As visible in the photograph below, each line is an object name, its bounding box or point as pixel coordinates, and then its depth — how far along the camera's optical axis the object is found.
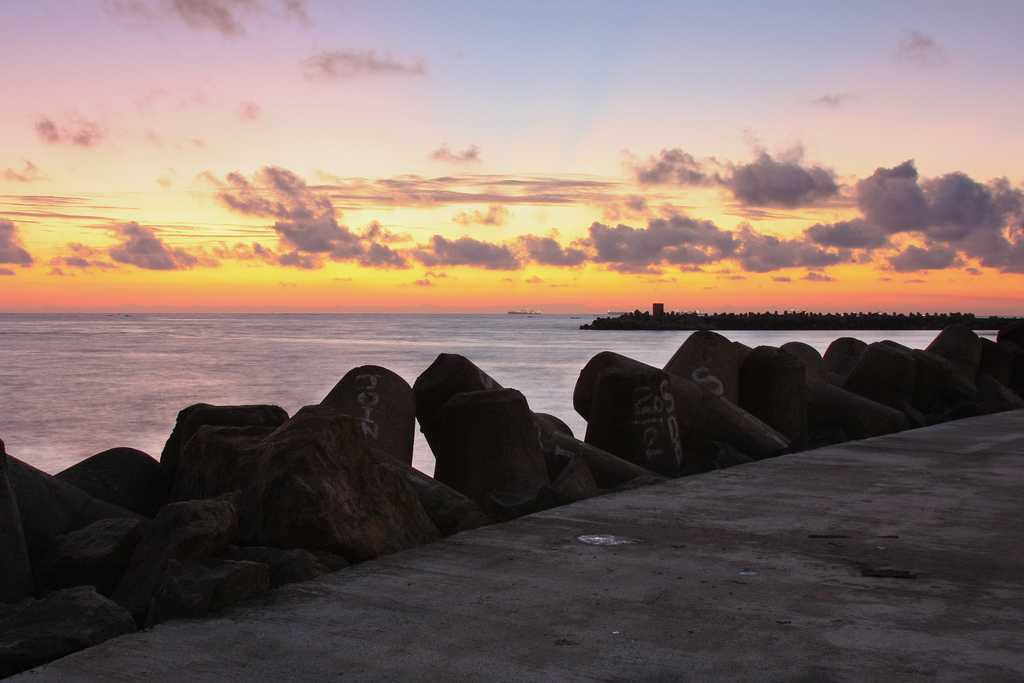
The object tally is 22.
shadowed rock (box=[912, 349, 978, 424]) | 12.23
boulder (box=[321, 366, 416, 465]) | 7.27
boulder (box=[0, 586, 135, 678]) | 3.02
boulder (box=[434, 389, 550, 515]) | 6.21
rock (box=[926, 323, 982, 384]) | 14.04
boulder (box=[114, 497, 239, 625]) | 3.70
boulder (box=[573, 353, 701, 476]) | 7.82
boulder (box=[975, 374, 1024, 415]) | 11.60
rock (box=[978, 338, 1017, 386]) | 14.91
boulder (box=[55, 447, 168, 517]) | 5.66
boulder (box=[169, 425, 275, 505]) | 4.94
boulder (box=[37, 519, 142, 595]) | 4.23
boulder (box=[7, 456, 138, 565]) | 4.68
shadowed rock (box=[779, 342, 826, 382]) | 12.15
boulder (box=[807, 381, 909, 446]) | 10.09
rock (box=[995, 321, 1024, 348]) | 15.80
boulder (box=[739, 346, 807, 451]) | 9.77
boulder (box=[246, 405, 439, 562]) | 4.12
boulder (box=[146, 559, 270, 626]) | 3.33
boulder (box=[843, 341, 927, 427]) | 11.78
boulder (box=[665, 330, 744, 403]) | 9.62
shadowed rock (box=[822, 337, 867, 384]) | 14.66
